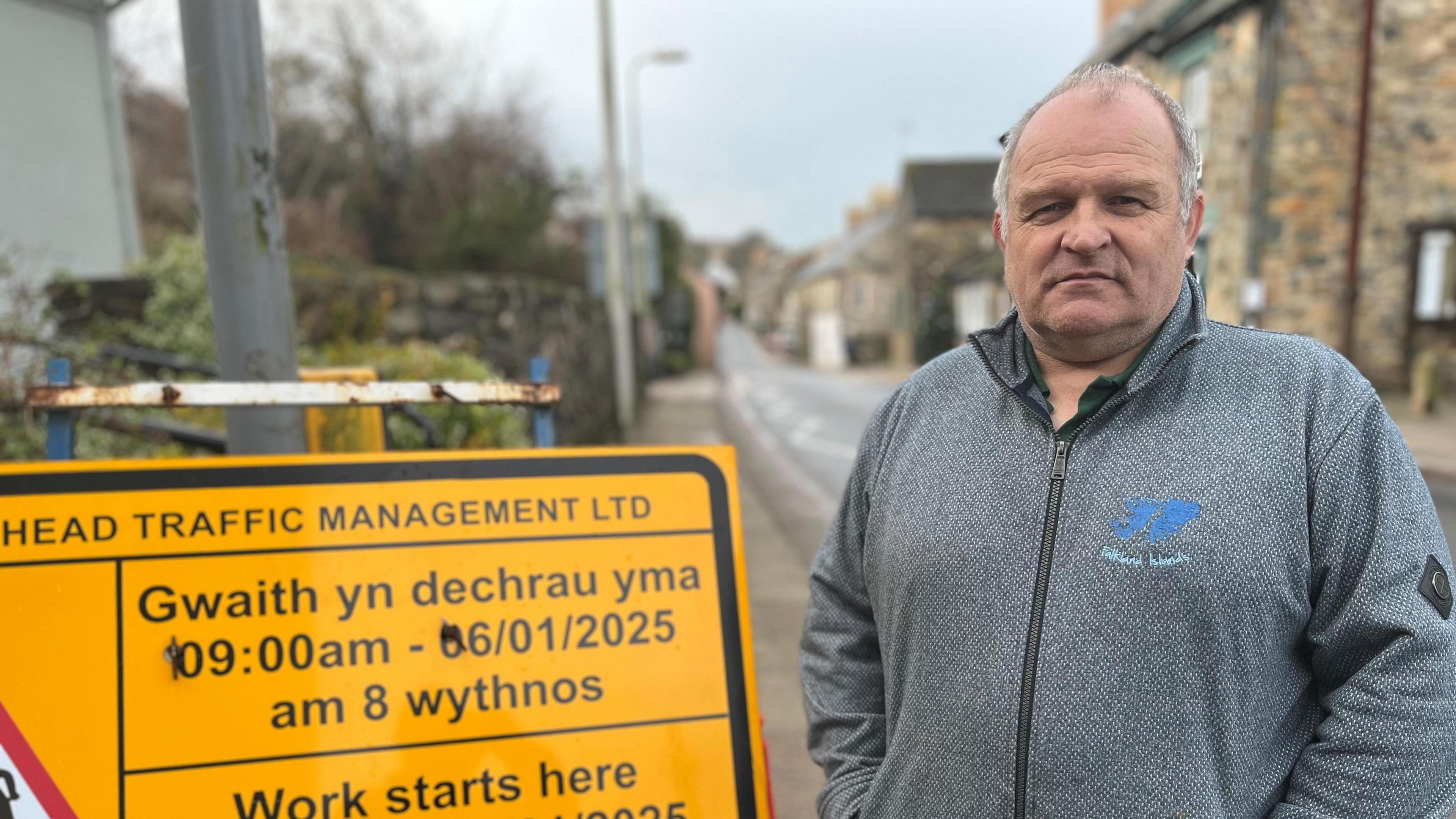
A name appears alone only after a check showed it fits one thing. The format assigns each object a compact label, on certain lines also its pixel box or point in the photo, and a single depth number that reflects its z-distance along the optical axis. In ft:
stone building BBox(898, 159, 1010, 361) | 112.88
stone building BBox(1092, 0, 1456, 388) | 40.34
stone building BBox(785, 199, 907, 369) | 126.31
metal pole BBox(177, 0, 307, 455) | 7.39
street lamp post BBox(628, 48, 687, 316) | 61.87
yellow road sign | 5.15
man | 4.01
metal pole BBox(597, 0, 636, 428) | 41.75
